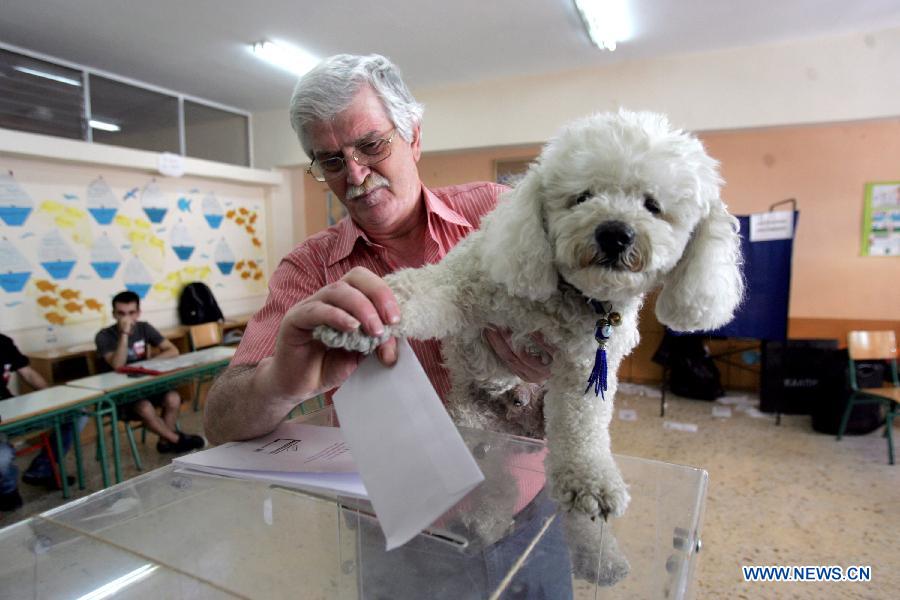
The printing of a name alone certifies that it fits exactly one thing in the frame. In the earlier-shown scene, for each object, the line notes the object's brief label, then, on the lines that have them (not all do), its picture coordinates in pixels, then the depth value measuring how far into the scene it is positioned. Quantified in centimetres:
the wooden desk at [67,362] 386
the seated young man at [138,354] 378
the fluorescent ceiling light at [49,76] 397
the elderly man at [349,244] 71
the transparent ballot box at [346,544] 83
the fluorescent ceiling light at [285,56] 415
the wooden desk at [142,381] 315
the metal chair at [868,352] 377
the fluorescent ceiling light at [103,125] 445
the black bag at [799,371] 426
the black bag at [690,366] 478
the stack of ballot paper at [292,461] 78
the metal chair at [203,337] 472
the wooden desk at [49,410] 265
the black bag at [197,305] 515
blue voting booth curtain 395
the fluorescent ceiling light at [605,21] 347
